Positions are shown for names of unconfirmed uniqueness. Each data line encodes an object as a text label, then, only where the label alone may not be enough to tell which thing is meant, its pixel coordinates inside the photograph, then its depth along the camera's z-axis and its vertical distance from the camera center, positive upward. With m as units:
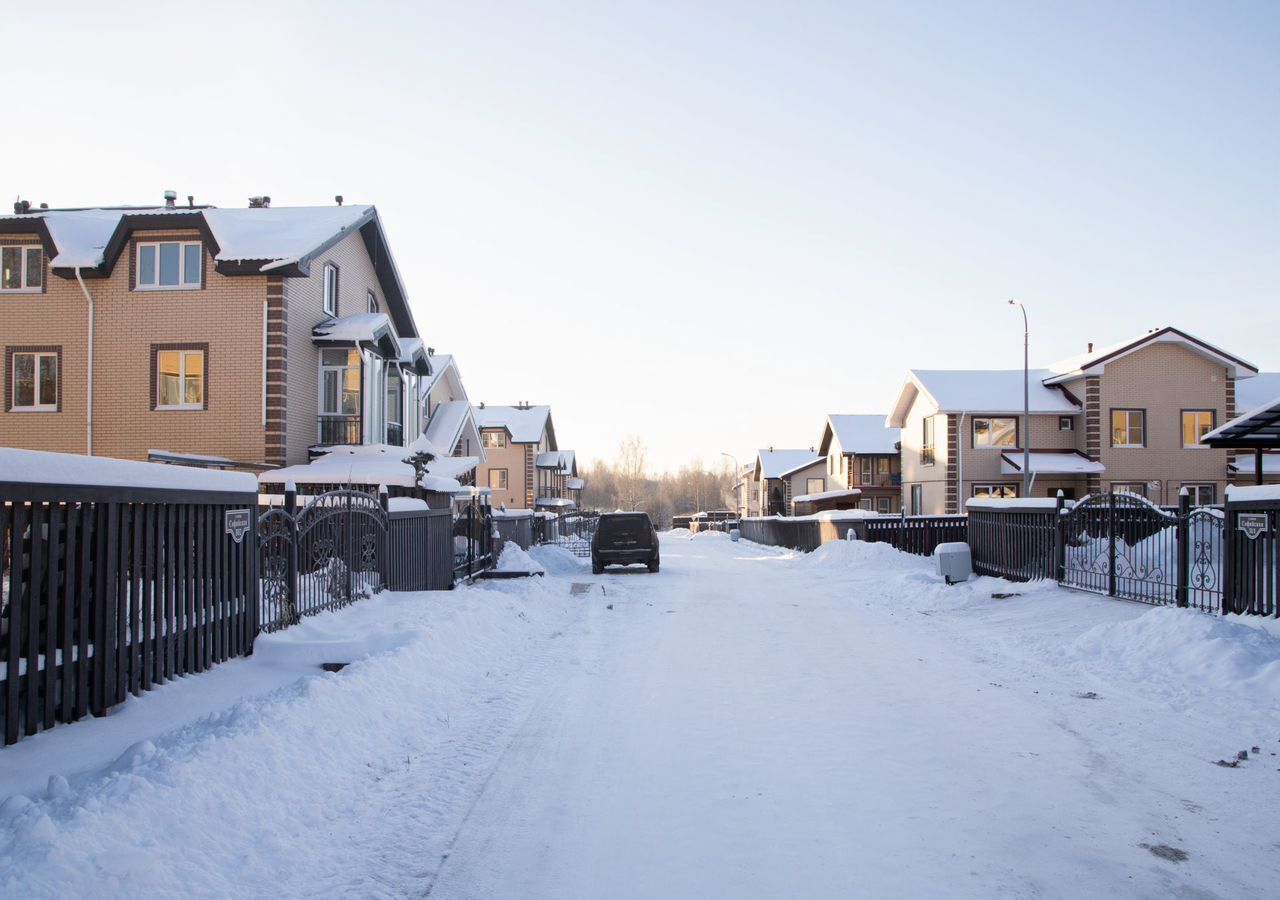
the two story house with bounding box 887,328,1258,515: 38.97 +1.95
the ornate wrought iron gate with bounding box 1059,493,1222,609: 11.37 -1.18
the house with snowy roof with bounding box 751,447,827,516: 71.00 -0.49
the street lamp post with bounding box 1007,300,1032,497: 31.75 +2.11
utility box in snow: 18.47 -1.97
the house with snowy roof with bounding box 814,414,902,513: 54.81 +0.31
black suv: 24.52 -2.02
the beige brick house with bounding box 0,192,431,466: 23.03 +3.58
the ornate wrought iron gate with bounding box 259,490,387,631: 9.74 -1.07
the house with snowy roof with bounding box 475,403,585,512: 62.44 +1.05
